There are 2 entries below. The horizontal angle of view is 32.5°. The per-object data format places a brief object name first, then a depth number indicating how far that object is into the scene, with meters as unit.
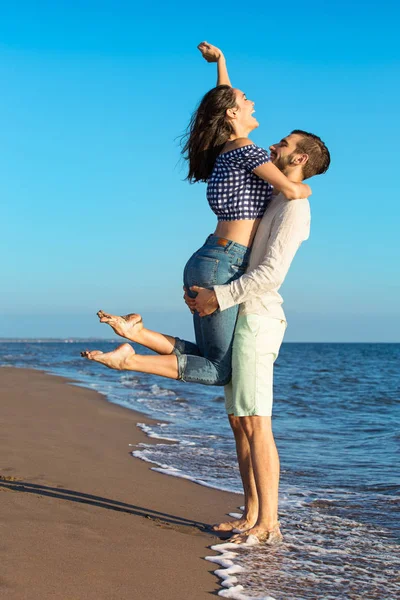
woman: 3.61
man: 3.58
